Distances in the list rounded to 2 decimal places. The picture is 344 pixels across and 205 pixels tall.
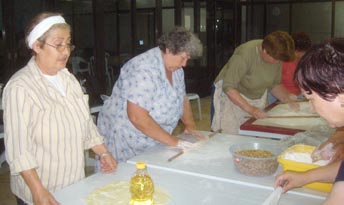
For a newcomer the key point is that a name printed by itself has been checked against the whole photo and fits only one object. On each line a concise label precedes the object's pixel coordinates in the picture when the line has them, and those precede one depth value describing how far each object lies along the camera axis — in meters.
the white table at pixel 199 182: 1.46
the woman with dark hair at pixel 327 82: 0.87
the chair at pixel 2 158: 3.60
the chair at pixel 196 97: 5.93
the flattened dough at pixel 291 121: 2.62
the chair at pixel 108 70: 5.65
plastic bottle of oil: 1.35
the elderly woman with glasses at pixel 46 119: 1.47
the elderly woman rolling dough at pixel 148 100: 2.00
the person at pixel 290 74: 3.32
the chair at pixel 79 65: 5.41
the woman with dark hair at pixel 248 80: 2.75
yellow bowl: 1.52
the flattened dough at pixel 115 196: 1.41
